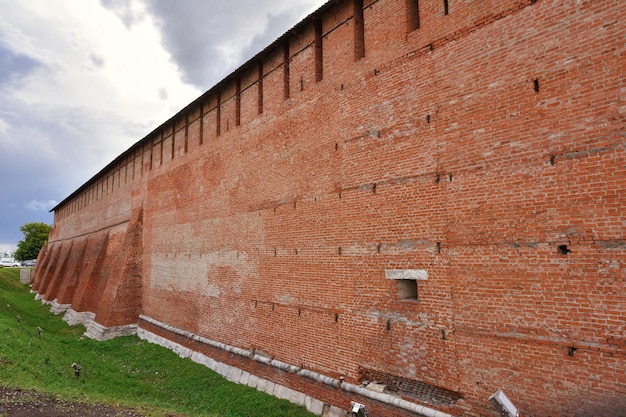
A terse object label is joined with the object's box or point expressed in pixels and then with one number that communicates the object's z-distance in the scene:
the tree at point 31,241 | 60.66
